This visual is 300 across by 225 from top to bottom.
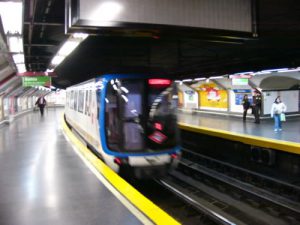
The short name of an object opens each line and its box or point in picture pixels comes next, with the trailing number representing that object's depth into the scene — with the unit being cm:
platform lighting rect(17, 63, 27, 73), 1338
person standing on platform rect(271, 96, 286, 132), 1257
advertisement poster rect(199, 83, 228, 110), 2056
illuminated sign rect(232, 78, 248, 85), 1475
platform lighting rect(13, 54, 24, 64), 1011
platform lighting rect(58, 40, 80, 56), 821
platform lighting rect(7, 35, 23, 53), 705
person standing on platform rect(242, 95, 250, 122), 1616
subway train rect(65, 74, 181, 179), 673
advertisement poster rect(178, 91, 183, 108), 2696
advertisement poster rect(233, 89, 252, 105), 1839
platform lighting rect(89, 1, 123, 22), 438
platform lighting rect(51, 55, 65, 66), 1123
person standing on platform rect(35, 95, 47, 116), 2386
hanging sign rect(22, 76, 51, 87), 1567
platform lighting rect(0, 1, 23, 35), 443
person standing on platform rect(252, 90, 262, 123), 1515
